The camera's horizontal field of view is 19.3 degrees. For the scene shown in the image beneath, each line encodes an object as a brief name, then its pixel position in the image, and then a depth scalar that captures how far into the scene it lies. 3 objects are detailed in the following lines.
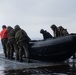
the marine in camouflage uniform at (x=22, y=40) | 13.11
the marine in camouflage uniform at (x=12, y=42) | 13.97
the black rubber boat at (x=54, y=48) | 11.99
